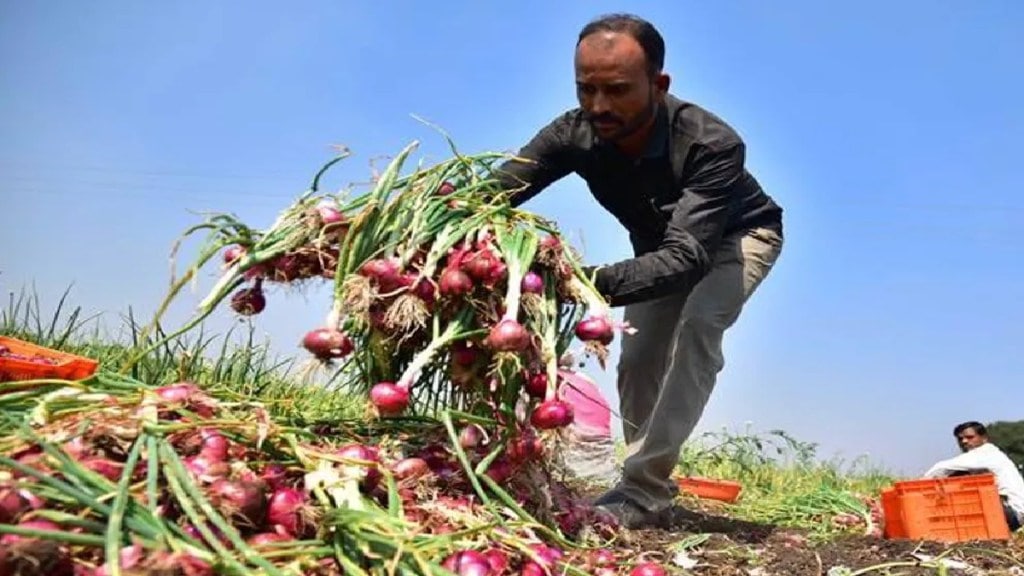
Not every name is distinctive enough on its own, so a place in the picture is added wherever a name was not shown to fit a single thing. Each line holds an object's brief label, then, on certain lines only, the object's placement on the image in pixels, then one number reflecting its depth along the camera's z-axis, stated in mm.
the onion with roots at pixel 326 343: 2199
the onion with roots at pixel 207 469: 1602
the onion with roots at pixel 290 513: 1651
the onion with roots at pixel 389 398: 2193
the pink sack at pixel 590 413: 5430
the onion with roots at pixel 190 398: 1830
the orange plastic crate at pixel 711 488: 4969
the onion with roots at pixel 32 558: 1309
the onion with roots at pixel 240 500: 1565
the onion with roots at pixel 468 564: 1667
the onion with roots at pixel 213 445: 1682
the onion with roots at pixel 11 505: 1374
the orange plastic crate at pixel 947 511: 4023
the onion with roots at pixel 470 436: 2314
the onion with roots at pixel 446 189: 2627
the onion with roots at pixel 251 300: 2402
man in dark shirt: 2979
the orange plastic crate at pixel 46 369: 2391
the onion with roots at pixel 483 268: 2322
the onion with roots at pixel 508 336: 2195
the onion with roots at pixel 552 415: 2262
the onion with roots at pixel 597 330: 2396
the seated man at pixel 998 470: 4938
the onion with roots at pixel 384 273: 2275
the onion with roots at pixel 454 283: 2277
